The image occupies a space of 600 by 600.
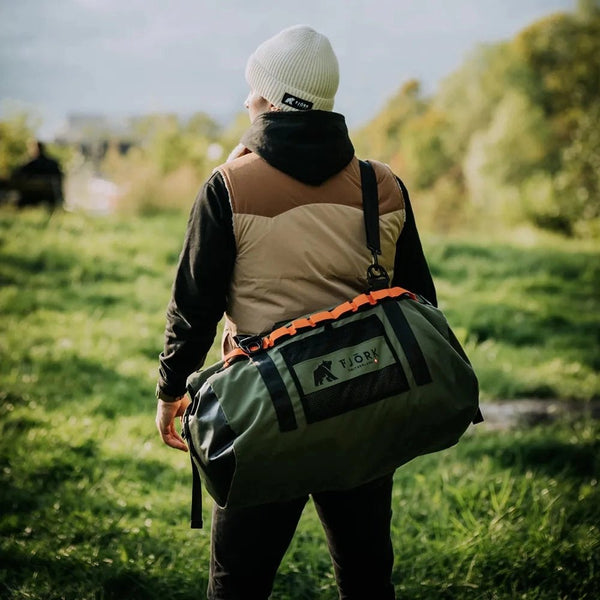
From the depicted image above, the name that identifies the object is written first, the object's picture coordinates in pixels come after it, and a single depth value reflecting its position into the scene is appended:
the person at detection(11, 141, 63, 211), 17.55
